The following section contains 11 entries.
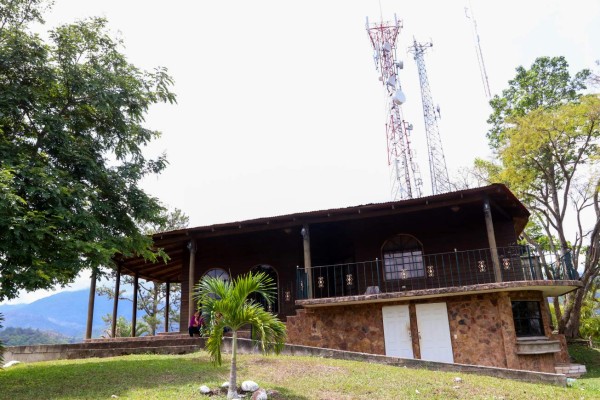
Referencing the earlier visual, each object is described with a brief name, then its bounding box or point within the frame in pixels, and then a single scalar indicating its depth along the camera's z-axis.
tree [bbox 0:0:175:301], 8.68
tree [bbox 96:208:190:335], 30.36
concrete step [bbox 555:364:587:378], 11.75
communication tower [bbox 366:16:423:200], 24.55
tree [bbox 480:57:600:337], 17.70
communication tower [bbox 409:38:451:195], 24.98
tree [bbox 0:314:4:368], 7.27
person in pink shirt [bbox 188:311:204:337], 13.16
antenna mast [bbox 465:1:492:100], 23.41
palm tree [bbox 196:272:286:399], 7.03
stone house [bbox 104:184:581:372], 11.59
